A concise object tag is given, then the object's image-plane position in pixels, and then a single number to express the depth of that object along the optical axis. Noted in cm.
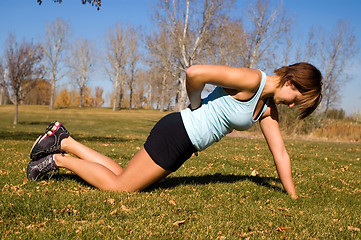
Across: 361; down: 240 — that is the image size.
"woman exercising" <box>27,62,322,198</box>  299
